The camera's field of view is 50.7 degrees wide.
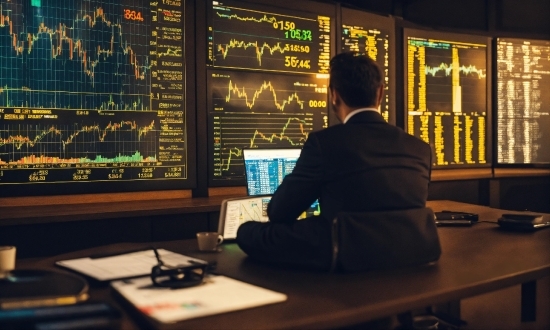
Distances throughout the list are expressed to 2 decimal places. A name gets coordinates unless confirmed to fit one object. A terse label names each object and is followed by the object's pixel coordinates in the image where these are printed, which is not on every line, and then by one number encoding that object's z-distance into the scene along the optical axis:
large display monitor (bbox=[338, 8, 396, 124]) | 4.09
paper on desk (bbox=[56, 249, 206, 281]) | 1.53
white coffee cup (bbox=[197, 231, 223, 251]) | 2.02
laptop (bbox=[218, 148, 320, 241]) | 2.20
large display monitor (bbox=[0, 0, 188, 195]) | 2.81
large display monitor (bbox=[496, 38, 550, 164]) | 4.72
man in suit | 1.67
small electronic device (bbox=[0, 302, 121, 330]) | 0.99
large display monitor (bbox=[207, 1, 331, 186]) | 3.48
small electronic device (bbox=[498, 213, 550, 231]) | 2.42
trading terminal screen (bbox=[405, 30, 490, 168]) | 4.43
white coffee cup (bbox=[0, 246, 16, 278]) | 1.65
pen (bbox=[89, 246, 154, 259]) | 1.78
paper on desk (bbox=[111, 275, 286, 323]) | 1.20
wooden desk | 1.23
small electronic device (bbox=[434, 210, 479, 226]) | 2.59
